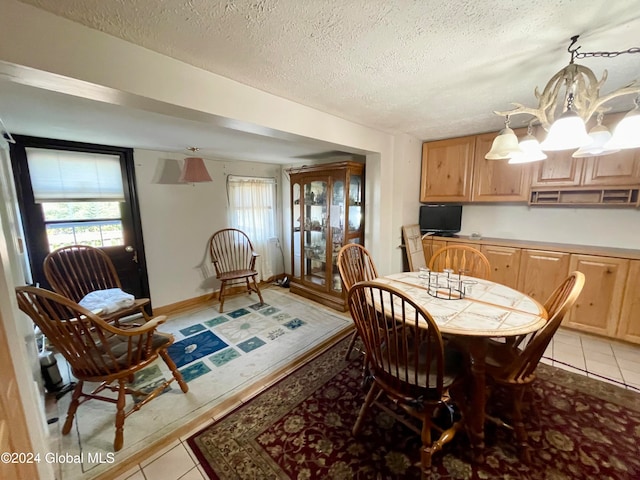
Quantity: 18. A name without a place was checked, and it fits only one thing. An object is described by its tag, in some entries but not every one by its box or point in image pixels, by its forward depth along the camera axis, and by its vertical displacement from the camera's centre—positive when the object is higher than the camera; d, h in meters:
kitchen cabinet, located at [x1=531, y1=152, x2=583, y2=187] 2.61 +0.28
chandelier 1.18 +0.36
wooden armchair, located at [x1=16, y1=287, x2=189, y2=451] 1.39 -0.89
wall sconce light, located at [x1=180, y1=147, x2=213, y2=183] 3.05 +0.36
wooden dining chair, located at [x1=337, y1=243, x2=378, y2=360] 2.24 -0.58
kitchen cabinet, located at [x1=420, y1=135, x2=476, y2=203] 3.17 +0.38
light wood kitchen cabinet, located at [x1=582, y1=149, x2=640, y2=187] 2.35 +0.26
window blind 2.60 +0.29
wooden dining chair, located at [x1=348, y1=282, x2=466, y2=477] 1.23 -0.92
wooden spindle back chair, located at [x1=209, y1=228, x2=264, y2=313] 3.66 -0.83
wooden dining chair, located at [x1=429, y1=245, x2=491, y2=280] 2.37 -0.68
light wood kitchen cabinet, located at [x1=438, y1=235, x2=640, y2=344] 2.36 -0.79
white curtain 4.04 -0.19
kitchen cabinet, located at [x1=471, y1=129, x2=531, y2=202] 2.88 +0.24
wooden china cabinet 3.29 -0.31
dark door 2.54 -0.13
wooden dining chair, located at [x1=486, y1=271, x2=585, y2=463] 1.26 -0.93
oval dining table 1.33 -0.66
